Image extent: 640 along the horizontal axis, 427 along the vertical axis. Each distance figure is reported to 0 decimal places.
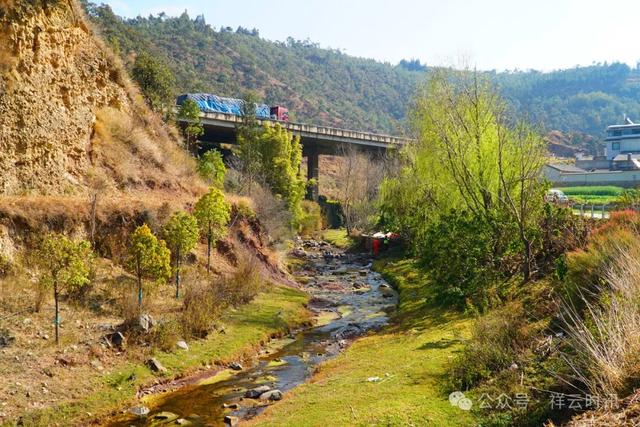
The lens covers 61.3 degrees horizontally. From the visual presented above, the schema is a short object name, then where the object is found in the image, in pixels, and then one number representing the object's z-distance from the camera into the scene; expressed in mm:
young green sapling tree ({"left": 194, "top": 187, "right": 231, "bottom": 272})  27141
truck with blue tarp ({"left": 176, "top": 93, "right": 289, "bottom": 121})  68125
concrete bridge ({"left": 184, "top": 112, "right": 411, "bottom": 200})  59188
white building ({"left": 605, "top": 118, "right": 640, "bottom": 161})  112812
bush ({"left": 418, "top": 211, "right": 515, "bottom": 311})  21328
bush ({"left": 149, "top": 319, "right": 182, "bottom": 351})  18875
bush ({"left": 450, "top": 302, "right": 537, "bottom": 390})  13430
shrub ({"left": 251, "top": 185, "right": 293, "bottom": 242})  39688
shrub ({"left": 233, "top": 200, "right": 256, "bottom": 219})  34406
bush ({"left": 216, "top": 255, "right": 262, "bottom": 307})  25344
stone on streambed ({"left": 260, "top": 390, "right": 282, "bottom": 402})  16391
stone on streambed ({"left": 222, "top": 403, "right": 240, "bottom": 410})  15820
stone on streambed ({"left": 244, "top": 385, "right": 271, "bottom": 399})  16641
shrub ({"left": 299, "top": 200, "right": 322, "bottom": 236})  63369
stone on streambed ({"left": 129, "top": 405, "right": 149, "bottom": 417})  14992
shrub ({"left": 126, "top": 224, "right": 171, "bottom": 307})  20516
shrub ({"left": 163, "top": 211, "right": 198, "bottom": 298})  24062
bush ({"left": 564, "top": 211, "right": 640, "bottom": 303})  14914
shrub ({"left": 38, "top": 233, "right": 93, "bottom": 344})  16688
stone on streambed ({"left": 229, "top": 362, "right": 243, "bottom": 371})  19327
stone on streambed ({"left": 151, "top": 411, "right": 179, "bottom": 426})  14602
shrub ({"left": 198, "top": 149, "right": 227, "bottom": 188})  40075
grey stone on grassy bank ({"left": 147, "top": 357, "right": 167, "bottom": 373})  17453
